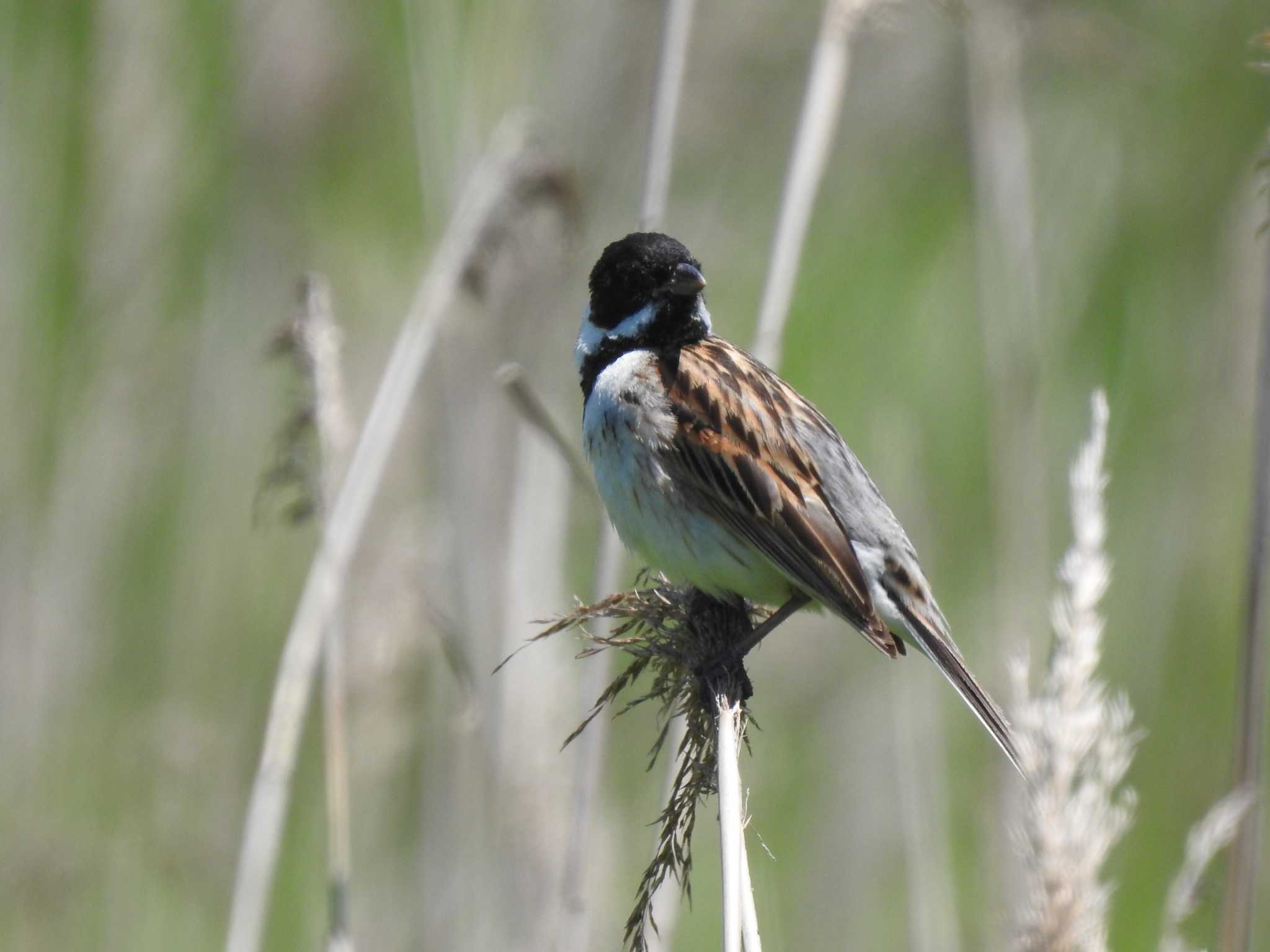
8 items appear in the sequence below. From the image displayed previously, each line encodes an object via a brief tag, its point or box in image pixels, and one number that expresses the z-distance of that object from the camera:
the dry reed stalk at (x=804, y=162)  5.59
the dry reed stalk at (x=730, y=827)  3.41
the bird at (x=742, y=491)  5.15
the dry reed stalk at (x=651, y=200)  5.32
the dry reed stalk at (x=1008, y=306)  7.01
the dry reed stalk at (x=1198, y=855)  3.39
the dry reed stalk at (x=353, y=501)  4.77
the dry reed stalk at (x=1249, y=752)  3.71
